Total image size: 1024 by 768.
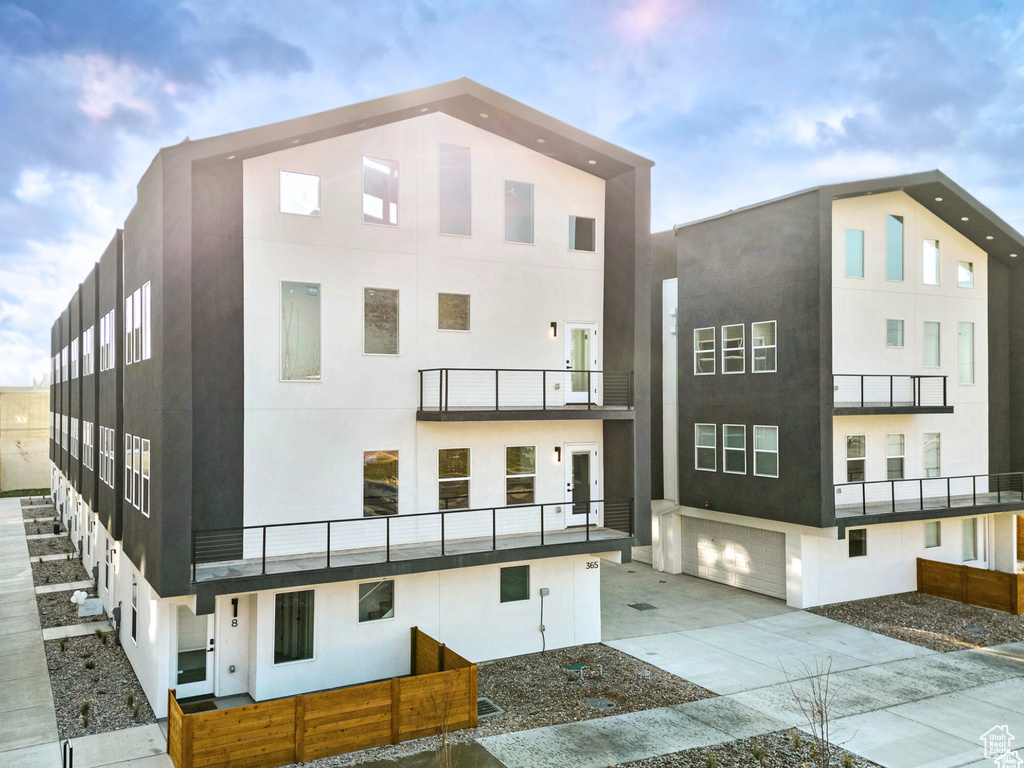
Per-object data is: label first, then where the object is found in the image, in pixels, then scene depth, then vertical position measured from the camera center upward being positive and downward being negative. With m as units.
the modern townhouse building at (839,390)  18.11 +0.00
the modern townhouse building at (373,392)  11.81 +0.00
